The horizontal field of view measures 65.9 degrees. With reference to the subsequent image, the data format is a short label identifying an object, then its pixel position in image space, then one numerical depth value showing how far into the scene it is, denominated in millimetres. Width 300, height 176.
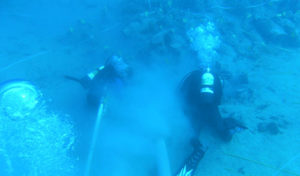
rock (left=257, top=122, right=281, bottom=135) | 4754
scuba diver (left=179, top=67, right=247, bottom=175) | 4145
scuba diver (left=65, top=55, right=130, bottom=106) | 4742
